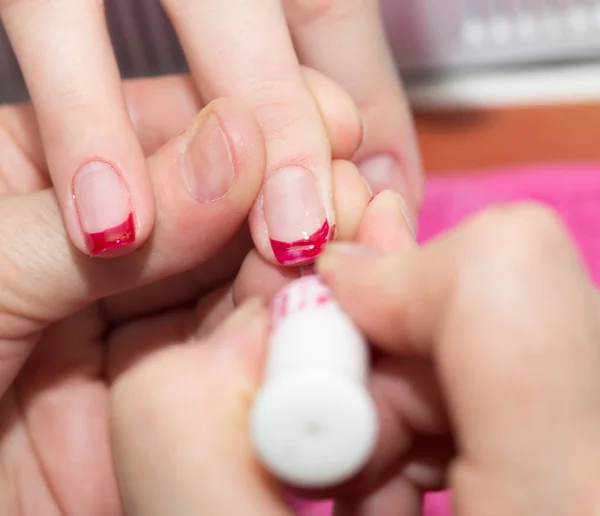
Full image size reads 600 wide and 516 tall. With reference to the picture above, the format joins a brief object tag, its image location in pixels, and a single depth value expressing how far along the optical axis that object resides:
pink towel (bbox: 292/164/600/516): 0.47
